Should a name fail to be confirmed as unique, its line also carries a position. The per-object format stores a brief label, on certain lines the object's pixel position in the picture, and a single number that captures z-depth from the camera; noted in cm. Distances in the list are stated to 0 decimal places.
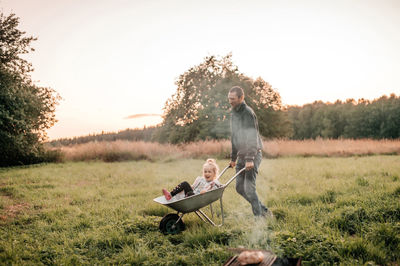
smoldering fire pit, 250
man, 391
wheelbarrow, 344
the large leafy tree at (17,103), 940
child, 405
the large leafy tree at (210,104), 2408
